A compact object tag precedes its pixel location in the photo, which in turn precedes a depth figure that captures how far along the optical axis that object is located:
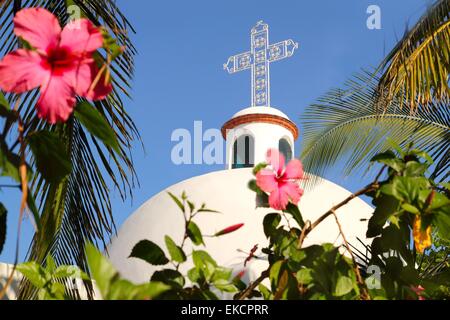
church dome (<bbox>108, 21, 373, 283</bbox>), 10.20
